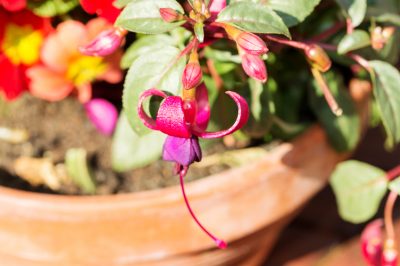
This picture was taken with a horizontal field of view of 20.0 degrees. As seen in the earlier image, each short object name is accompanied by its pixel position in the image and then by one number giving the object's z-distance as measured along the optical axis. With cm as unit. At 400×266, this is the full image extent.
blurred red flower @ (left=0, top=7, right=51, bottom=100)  56
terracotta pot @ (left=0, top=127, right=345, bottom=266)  54
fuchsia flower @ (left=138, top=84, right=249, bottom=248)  41
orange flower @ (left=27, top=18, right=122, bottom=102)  55
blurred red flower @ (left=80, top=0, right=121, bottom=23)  49
